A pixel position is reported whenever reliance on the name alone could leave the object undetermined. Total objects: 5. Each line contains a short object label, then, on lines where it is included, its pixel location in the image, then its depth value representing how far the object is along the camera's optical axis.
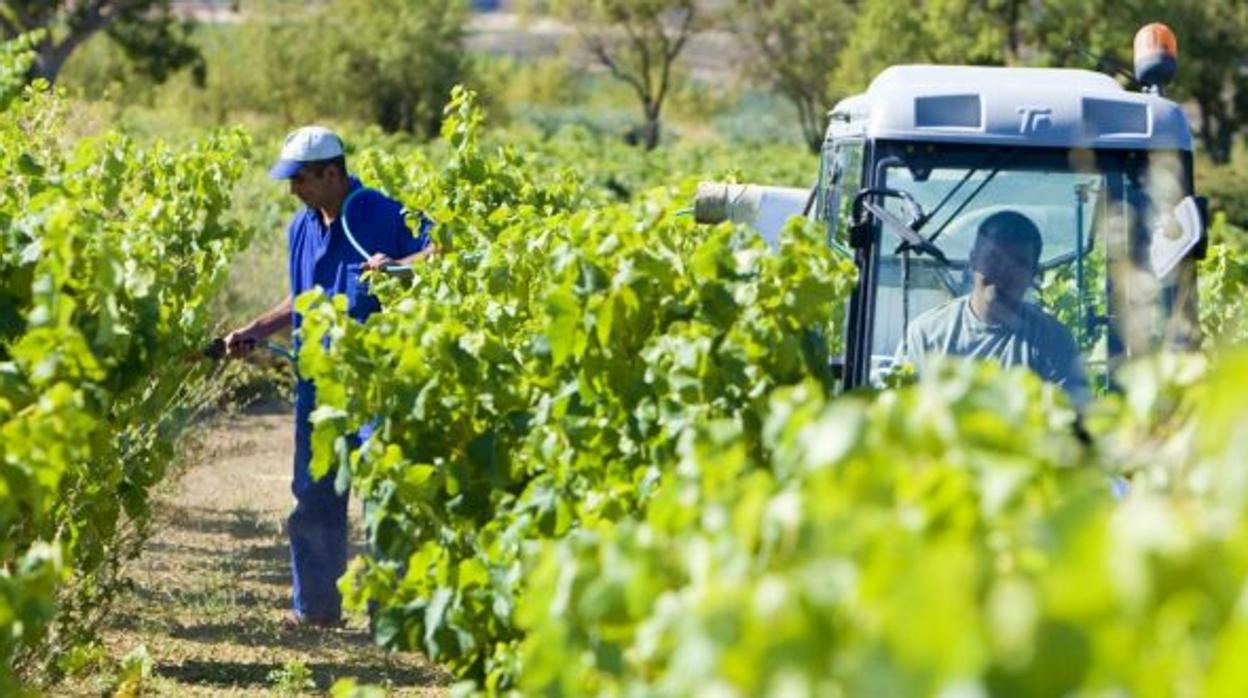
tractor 14.29
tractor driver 14.17
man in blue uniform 18.20
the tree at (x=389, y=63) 131.73
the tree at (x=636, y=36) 149.38
